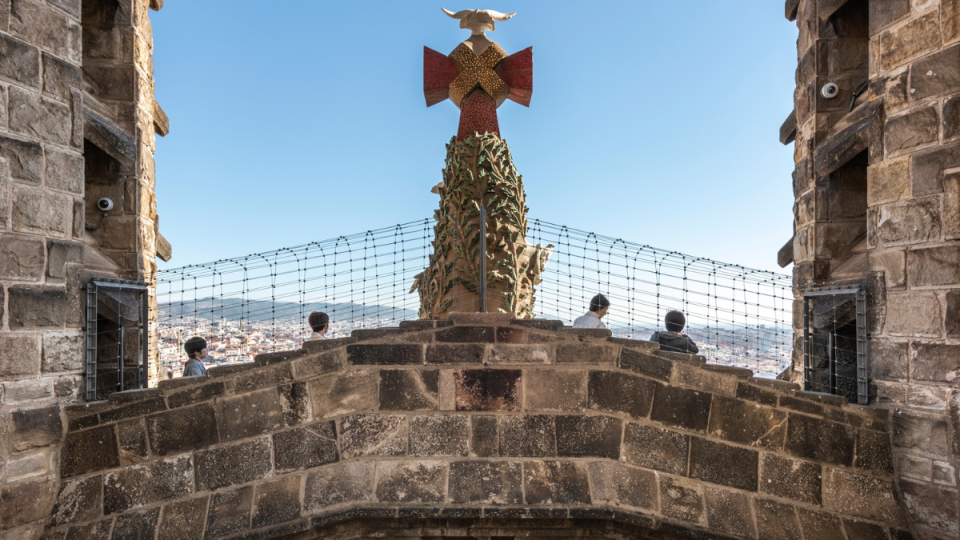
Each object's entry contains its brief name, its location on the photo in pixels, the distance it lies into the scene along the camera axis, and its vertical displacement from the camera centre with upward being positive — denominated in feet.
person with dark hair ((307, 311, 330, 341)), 15.30 -1.19
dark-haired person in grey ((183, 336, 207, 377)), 14.64 -2.17
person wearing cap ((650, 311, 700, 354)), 13.76 -1.49
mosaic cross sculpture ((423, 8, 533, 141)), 20.97 +8.47
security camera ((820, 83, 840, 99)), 14.49 +5.28
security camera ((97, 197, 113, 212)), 14.55 +2.18
